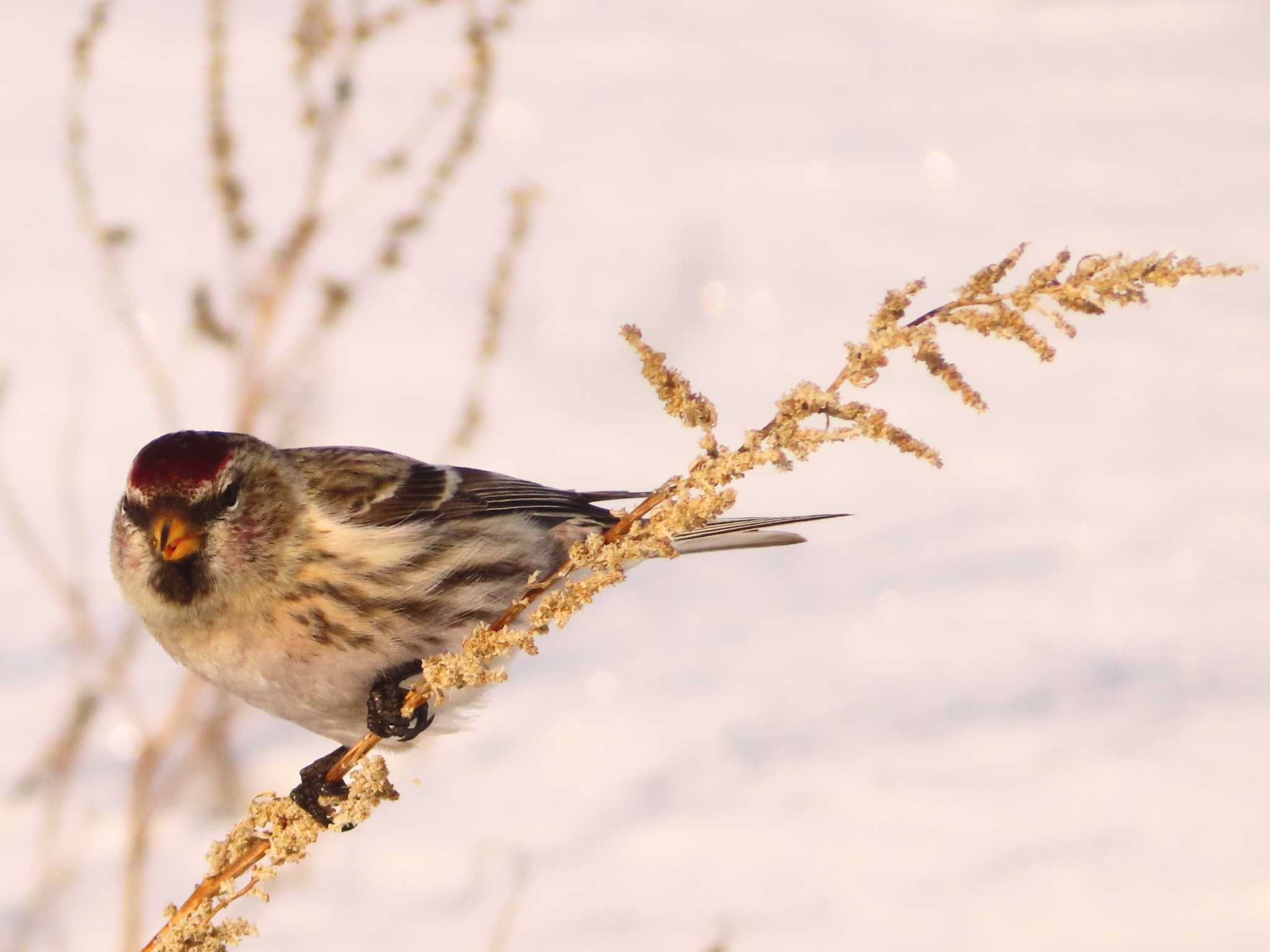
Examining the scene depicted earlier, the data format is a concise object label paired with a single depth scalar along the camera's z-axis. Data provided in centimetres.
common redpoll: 410
